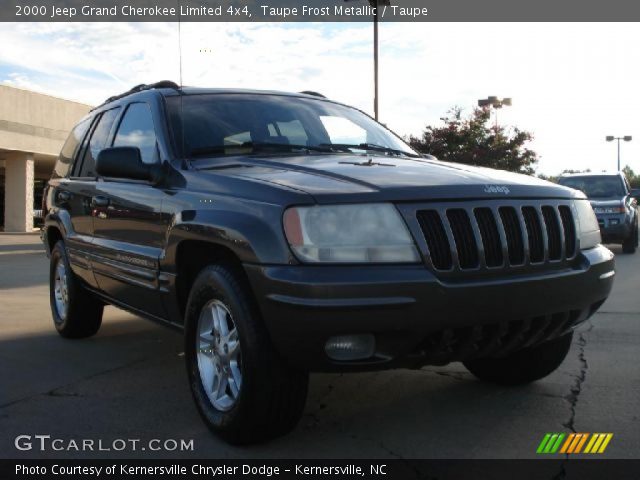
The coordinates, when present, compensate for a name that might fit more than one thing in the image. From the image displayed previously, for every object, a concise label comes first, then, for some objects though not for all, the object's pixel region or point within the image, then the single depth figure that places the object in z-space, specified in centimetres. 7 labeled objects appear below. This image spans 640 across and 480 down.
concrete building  2939
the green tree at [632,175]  6810
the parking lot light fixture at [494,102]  2570
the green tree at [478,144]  2397
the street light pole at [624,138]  6344
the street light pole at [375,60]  2073
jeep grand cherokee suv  294
